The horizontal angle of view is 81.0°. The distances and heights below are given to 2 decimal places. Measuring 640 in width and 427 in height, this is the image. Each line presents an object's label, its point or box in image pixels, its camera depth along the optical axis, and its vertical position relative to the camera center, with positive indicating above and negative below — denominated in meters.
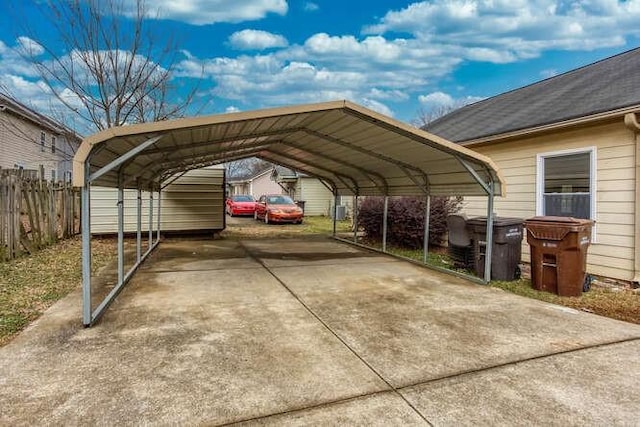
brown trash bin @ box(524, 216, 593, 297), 5.29 -0.66
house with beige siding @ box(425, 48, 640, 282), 5.77 +0.96
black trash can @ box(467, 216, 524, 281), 6.16 -0.70
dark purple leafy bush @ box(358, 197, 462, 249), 9.67 -0.42
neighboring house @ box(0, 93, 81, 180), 14.56 +2.42
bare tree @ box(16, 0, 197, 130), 9.69 +3.78
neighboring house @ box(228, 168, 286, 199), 32.62 +1.39
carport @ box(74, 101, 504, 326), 4.11 +0.83
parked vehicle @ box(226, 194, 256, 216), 22.00 -0.35
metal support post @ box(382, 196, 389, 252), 9.13 -0.51
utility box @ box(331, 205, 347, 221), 17.88 -0.57
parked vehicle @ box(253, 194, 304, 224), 17.52 -0.46
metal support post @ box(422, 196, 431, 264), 7.55 -0.57
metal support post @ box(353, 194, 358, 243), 10.86 -0.37
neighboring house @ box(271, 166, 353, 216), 23.89 +0.30
